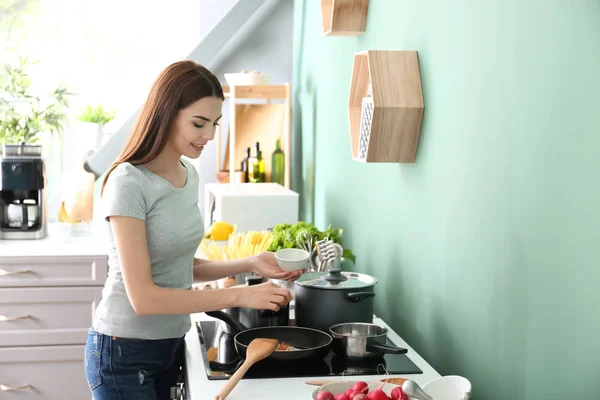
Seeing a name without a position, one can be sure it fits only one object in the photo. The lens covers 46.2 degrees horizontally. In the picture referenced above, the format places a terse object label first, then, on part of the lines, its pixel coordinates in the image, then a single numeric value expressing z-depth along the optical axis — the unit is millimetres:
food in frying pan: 1648
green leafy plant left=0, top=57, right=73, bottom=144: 3750
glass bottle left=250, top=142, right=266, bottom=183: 3703
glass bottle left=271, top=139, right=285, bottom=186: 3775
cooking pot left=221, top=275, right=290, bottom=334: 1837
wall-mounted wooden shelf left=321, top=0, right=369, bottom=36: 2438
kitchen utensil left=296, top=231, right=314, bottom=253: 2424
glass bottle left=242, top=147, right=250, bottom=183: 3674
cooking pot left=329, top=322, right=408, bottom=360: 1604
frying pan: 1631
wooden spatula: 1417
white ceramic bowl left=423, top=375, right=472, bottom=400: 1304
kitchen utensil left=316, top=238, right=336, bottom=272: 2240
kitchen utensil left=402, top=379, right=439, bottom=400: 1182
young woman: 1625
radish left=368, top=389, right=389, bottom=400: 1220
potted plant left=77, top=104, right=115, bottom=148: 4195
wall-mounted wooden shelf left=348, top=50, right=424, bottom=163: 1845
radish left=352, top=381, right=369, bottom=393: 1261
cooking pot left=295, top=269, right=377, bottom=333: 1752
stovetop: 1576
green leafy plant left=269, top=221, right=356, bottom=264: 2426
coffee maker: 3451
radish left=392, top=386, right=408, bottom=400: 1225
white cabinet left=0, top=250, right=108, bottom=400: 3248
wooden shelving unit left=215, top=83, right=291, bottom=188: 3670
